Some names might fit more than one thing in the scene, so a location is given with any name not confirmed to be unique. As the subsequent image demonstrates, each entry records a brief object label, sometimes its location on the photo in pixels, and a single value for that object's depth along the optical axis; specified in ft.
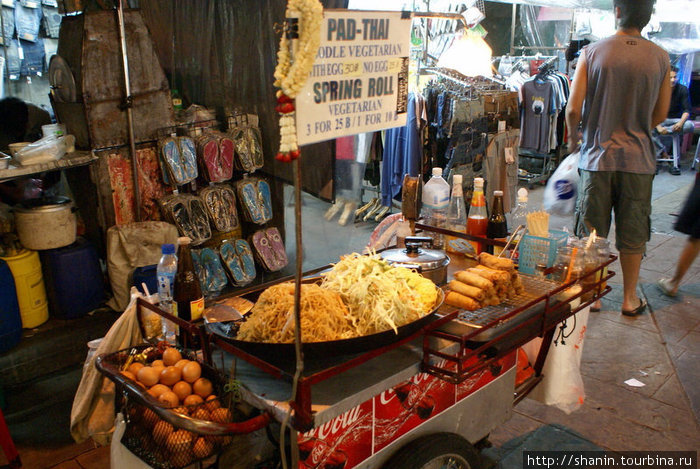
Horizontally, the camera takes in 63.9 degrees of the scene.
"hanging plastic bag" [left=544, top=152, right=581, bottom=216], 16.88
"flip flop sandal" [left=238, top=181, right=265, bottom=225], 17.02
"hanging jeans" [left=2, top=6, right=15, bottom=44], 21.09
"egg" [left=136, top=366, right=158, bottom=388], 5.74
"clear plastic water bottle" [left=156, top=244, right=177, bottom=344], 7.17
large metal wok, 5.53
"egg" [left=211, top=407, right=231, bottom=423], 5.42
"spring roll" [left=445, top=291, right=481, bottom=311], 6.97
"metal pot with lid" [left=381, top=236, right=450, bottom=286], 7.66
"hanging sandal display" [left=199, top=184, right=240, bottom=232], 16.37
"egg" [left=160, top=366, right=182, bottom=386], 5.74
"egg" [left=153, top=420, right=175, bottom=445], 5.47
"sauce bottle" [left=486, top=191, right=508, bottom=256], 9.62
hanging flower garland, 4.57
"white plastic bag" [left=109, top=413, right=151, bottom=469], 5.92
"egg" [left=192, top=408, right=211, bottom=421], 5.32
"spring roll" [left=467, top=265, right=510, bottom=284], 7.25
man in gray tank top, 14.16
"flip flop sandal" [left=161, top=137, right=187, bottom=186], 15.14
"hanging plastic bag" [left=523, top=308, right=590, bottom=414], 9.65
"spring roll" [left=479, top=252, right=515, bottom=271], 7.60
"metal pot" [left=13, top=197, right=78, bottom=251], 13.46
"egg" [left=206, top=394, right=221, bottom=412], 5.46
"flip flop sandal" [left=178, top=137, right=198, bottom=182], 15.49
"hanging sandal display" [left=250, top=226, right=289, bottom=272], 17.67
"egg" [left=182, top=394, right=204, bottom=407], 5.56
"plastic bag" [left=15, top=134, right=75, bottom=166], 13.05
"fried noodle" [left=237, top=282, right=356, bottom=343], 5.73
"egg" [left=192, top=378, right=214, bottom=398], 5.72
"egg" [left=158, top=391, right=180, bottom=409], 5.43
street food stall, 5.13
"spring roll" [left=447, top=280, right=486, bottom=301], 7.00
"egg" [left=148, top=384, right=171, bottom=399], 5.56
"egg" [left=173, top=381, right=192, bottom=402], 5.61
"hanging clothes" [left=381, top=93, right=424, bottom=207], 20.48
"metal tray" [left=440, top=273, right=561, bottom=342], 6.46
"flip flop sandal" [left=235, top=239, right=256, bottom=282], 17.22
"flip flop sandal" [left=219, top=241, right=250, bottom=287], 16.84
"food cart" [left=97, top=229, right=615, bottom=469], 5.35
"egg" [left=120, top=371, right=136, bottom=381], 5.90
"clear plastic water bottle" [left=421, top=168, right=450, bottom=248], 10.36
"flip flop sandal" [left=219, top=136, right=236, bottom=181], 16.21
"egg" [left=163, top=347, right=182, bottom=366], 6.08
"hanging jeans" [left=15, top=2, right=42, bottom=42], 21.74
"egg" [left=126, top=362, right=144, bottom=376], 5.99
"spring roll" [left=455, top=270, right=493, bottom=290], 7.08
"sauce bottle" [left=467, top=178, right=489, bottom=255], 9.68
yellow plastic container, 13.23
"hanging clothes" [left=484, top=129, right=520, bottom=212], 22.12
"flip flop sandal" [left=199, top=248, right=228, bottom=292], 16.38
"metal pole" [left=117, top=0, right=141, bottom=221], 14.02
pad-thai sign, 5.13
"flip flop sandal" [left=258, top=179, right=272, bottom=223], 17.51
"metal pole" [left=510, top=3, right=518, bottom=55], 31.67
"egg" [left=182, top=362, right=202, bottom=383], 5.78
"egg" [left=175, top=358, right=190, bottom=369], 5.88
